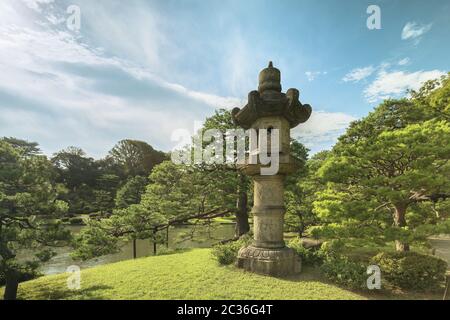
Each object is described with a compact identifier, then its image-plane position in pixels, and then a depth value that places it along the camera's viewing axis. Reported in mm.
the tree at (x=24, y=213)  7094
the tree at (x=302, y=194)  13141
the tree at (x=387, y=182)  6344
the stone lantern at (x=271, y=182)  7492
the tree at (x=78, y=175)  38938
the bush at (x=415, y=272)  6367
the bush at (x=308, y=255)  8367
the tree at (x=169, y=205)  12453
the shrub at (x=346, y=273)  6359
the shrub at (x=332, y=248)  6949
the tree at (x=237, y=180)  13516
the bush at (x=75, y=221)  30159
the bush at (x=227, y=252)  8688
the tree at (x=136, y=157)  48062
